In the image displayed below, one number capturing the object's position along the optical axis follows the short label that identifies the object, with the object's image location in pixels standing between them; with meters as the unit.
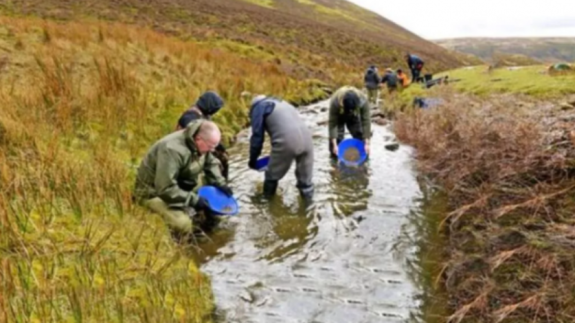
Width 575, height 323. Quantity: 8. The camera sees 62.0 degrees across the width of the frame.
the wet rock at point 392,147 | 11.27
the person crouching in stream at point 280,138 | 7.18
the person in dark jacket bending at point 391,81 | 22.03
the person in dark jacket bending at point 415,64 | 24.84
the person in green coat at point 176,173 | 5.85
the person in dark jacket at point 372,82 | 19.20
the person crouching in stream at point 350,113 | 9.30
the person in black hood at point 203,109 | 7.40
